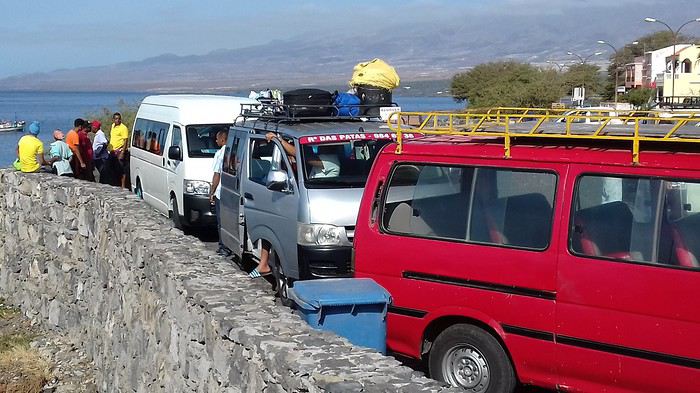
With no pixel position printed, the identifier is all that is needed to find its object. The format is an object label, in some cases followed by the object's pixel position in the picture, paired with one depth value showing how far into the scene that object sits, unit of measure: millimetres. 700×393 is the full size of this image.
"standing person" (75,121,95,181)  19984
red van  6688
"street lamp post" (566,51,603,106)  76712
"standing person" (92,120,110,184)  20844
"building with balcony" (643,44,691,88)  83188
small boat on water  82438
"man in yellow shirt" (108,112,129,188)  21578
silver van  10570
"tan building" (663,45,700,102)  63531
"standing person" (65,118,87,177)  19797
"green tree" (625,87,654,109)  70188
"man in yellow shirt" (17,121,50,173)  17109
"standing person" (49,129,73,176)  17500
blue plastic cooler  7094
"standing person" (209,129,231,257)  13606
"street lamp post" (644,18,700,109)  46156
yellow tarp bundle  15461
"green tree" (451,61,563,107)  68312
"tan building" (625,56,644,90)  95750
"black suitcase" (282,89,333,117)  12438
